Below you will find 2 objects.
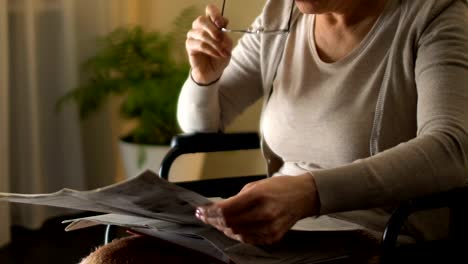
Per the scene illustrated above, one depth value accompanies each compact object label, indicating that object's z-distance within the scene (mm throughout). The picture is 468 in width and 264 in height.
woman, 1869
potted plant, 3290
